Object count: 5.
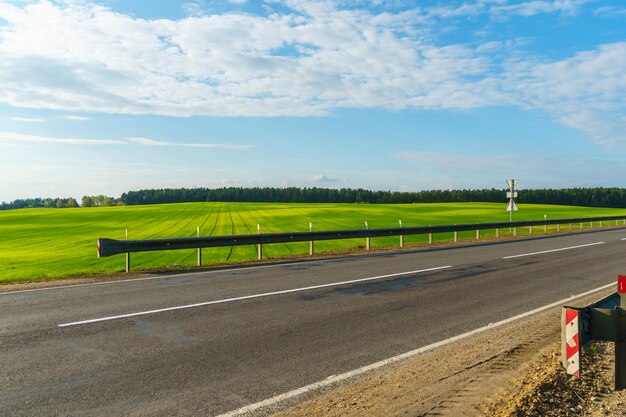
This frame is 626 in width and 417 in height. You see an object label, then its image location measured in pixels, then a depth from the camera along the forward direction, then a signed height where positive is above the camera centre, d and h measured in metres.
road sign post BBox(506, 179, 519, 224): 26.89 +0.63
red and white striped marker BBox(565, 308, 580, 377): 4.55 -1.49
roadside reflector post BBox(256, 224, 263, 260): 15.61 -1.85
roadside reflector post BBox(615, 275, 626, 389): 4.54 -1.57
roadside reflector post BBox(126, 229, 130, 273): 13.23 -1.84
